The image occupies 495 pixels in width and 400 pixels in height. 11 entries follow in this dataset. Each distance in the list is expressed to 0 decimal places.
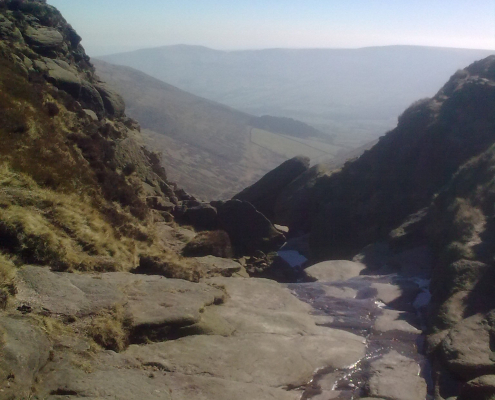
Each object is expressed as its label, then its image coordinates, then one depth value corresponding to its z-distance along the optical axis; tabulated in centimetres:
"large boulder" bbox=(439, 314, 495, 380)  990
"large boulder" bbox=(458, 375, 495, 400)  821
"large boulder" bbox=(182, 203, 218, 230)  2545
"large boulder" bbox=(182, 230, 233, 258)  1944
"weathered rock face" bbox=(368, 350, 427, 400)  959
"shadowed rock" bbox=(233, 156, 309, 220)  3528
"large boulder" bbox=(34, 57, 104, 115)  2471
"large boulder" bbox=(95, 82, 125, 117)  2986
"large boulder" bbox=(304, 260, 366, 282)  2070
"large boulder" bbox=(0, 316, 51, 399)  575
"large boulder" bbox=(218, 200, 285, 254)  2562
